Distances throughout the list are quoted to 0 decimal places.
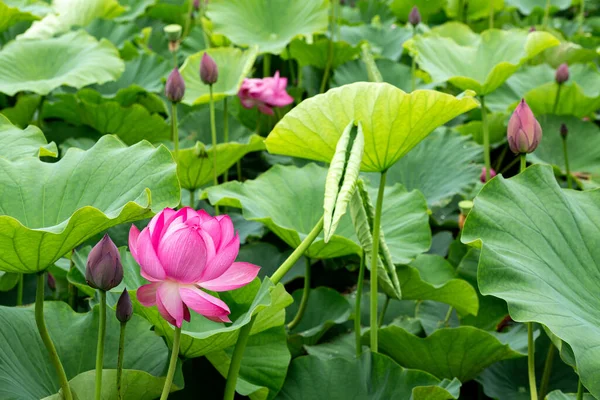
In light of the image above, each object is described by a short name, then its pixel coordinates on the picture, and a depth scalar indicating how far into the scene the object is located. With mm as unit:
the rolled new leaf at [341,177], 3751
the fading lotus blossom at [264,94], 5048
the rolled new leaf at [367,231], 4010
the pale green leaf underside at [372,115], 3964
